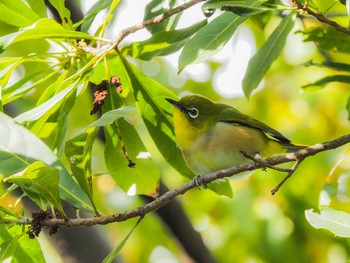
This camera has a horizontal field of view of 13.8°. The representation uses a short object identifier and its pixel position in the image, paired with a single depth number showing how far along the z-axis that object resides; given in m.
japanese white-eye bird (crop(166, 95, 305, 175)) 7.51
